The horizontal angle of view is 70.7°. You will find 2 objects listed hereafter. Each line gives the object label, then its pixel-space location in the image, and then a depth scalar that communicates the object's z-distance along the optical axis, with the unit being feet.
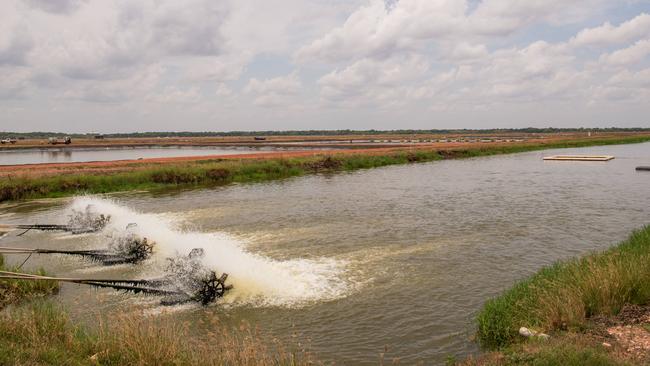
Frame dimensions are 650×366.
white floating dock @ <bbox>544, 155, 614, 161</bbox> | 219.90
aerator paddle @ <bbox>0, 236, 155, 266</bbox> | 66.49
